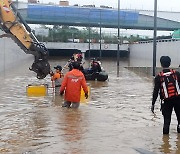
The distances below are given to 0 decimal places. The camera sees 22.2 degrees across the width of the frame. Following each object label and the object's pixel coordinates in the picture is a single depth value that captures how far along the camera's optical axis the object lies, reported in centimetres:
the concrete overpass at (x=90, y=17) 8425
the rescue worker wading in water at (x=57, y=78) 1792
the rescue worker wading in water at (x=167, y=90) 934
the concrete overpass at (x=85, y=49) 6819
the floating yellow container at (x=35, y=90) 1785
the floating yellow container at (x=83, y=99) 1595
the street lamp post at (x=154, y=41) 2766
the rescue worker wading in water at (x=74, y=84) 1256
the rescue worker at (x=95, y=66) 2725
